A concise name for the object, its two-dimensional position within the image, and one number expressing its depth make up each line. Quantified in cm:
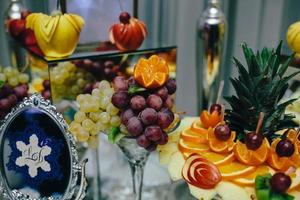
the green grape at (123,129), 57
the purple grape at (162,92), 56
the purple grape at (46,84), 86
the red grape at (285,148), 51
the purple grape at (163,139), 56
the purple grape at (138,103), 55
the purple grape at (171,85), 57
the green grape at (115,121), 59
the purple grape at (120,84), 57
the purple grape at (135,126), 55
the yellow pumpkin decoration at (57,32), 81
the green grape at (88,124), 60
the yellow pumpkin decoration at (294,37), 81
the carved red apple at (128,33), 90
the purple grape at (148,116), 54
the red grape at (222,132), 54
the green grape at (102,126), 60
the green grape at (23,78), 85
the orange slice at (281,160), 52
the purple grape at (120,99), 56
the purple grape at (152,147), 56
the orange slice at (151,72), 55
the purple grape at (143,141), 55
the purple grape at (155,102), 55
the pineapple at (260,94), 56
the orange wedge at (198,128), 59
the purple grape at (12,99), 73
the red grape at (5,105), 71
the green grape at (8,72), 82
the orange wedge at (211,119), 59
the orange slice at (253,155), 53
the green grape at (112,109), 59
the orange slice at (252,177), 50
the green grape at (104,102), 60
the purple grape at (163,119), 55
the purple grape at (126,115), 56
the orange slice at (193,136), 58
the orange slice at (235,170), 51
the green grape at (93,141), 62
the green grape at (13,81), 82
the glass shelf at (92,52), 84
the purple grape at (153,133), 54
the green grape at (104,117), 59
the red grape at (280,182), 45
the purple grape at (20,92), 79
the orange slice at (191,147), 56
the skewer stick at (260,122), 51
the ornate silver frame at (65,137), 56
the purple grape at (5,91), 74
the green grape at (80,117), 60
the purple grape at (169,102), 57
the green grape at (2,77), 78
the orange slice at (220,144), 55
